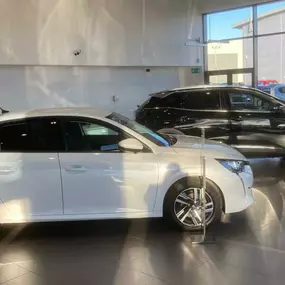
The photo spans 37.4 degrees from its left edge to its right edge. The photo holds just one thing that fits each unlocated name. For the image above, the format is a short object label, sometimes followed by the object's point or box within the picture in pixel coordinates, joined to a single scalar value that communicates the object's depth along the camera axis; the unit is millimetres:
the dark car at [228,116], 8711
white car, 4652
